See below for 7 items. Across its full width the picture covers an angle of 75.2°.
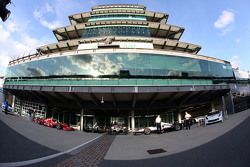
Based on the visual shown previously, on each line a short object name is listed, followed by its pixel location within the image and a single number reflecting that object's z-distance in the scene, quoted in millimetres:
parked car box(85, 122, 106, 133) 20253
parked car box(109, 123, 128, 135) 19042
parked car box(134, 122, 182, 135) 16673
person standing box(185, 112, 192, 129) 15645
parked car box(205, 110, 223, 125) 14538
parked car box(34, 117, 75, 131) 18375
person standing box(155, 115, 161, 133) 15602
